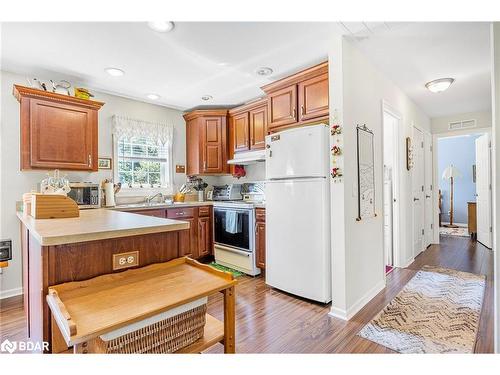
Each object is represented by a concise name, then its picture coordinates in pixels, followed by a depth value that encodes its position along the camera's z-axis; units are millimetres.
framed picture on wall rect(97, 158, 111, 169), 3438
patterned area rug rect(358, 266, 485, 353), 1809
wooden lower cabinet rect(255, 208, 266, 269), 3127
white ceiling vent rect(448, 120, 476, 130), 4480
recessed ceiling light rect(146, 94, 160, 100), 3586
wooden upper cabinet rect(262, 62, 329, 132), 2525
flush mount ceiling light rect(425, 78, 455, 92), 3070
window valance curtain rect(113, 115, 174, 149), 3566
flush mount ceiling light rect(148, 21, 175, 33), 1954
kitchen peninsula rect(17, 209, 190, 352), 1079
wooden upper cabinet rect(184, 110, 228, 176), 4031
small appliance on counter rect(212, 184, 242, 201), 4094
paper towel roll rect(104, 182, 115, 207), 3289
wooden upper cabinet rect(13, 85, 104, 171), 2621
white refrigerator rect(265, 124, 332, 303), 2363
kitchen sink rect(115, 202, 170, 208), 3207
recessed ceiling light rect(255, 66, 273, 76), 2748
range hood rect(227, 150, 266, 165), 3443
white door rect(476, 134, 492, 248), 4328
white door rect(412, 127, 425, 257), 3932
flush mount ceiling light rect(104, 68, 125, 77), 2756
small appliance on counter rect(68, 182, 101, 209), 2913
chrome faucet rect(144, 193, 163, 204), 3845
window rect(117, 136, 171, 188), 3697
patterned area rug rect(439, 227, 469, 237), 5609
